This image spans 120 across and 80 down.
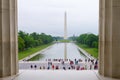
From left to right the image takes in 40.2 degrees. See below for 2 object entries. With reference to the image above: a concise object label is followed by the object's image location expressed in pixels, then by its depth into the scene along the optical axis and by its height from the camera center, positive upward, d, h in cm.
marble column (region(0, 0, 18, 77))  884 +9
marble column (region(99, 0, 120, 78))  856 -4
